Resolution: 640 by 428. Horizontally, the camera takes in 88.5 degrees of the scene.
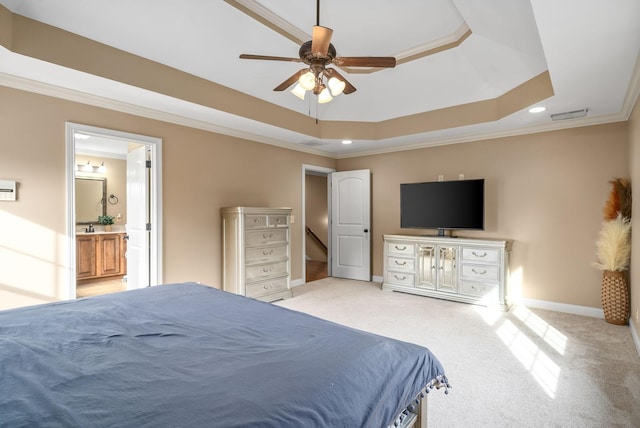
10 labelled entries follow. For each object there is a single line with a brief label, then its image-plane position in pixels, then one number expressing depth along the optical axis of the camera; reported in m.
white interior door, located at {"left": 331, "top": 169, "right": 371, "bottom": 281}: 6.16
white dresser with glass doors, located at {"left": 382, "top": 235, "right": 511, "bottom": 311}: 4.43
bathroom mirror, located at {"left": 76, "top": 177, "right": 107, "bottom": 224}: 6.50
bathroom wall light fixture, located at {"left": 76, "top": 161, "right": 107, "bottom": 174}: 6.50
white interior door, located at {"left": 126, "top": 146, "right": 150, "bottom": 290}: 3.91
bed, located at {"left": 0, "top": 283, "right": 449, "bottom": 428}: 0.91
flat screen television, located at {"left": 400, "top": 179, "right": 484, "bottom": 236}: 4.87
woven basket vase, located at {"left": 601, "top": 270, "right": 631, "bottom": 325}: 3.65
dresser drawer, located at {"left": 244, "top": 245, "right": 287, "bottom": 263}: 4.39
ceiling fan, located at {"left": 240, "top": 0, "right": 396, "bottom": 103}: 2.17
